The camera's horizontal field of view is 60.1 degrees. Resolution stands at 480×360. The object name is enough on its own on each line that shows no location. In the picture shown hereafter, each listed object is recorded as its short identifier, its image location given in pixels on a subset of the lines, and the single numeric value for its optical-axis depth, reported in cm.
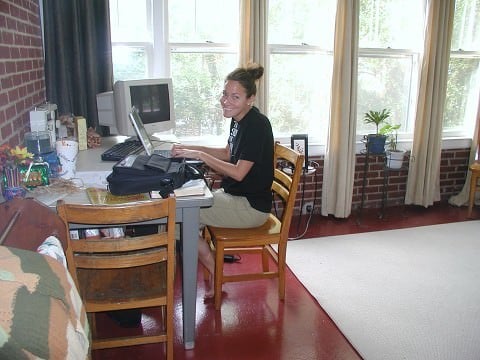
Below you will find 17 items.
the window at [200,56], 310
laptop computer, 215
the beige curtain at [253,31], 296
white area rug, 200
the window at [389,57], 347
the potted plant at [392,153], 343
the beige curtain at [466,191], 391
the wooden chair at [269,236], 212
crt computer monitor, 253
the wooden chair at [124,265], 142
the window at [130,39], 299
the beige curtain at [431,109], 342
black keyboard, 221
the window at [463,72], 375
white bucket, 195
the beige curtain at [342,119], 318
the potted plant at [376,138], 339
